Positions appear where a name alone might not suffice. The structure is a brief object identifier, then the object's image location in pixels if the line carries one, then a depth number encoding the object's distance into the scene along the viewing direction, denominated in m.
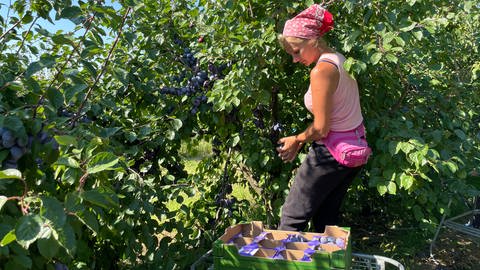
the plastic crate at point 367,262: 1.87
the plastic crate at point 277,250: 1.54
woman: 1.87
